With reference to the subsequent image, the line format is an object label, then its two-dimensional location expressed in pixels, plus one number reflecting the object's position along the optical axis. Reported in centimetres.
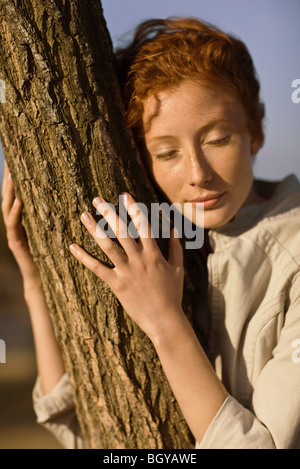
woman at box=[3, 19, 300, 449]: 95
